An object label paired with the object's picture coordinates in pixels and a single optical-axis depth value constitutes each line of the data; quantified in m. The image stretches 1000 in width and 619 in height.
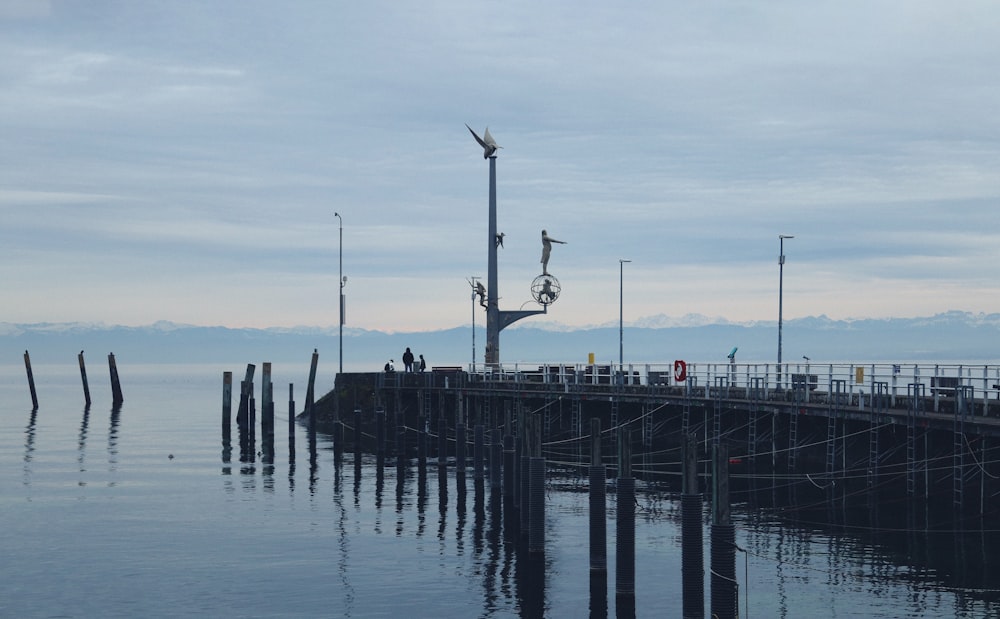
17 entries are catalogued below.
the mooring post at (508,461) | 44.81
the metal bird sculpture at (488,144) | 81.50
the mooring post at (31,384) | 125.55
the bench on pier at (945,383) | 39.81
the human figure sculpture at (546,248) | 82.12
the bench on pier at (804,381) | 47.78
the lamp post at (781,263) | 81.75
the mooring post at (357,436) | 67.25
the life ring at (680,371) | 55.82
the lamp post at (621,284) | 106.19
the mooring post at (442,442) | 61.69
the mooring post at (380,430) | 66.71
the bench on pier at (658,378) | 60.28
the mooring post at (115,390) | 129.40
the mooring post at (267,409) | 79.05
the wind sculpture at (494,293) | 80.56
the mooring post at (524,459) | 37.94
